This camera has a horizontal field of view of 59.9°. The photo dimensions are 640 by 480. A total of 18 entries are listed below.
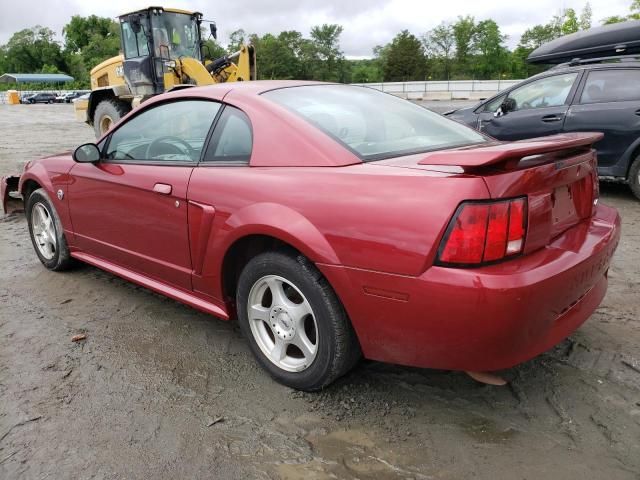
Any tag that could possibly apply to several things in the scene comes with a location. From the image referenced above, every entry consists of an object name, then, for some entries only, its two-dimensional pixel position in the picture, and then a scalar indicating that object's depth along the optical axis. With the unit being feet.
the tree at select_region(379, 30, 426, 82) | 269.23
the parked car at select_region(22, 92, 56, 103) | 182.91
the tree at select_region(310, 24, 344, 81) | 289.66
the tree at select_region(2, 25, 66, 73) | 323.57
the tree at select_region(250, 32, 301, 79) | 261.85
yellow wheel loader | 37.32
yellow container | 178.29
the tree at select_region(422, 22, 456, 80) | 285.23
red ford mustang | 6.66
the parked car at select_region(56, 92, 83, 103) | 187.04
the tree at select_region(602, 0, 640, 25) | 129.23
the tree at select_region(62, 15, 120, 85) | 310.86
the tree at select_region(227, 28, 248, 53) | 299.38
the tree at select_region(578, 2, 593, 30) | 211.20
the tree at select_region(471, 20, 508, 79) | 269.03
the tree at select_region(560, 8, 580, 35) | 202.56
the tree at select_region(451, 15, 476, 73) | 280.10
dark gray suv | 20.03
